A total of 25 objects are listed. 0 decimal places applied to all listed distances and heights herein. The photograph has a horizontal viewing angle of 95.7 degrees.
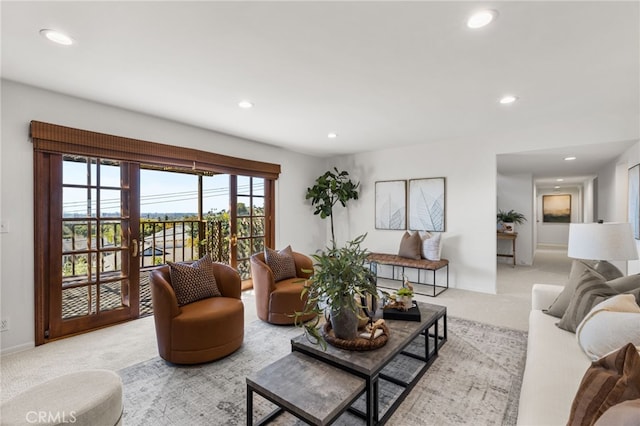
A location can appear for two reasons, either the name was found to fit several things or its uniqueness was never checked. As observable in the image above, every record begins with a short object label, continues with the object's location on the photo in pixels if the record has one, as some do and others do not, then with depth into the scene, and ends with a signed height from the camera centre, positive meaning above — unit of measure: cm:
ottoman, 115 -81
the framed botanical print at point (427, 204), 495 +14
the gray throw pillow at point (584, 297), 186 -57
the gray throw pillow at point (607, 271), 233 -48
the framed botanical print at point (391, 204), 536 +15
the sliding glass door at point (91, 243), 292 -33
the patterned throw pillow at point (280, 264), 357 -65
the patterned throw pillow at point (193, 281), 267 -65
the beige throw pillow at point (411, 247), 480 -58
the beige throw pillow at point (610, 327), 136 -57
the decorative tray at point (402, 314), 234 -84
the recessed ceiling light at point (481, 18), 175 +121
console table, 656 -60
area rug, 179 -127
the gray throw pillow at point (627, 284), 185 -47
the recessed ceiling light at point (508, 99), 307 +122
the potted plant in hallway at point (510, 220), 676 -19
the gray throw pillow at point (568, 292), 219 -62
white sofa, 121 -83
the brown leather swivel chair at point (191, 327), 238 -97
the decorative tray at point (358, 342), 183 -84
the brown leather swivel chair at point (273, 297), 322 -95
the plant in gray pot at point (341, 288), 186 -50
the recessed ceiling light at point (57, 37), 193 +121
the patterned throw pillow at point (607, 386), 84 -53
